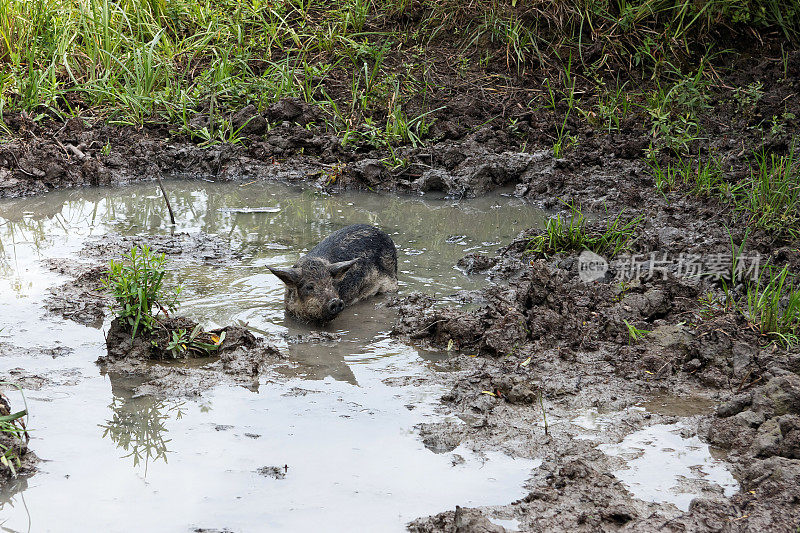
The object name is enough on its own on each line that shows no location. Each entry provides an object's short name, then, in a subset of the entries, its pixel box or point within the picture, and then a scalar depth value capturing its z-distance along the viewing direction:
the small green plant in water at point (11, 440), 8.22
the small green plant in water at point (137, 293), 11.11
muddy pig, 12.74
